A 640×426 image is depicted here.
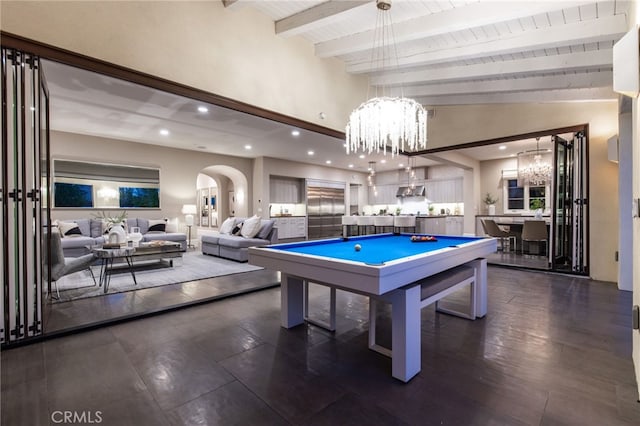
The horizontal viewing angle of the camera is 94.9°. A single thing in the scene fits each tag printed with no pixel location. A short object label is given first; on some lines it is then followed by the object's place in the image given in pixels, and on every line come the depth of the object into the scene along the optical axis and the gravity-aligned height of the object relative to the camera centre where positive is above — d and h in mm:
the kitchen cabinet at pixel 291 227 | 10039 -544
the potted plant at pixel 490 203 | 9359 +234
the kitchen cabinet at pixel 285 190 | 10344 +786
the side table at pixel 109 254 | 4281 -627
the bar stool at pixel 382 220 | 8805 -287
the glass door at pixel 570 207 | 5148 +64
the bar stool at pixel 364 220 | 9156 -283
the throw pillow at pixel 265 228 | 6693 -395
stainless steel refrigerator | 11148 +10
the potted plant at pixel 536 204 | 8570 +182
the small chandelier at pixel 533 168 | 6516 +957
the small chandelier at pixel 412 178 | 10989 +1266
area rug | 4125 -1083
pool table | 1880 -437
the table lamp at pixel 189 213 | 8609 -41
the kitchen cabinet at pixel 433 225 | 9766 -477
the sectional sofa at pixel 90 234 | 5840 -523
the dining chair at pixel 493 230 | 7135 -485
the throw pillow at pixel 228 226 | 7460 -377
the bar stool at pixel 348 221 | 9577 -321
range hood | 11141 +755
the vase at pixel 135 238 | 5254 -471
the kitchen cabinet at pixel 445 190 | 10312 +754
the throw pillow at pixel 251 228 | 6619 -377
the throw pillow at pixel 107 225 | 6717 -314
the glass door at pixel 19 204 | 2418 +70
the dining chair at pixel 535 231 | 6438 -446
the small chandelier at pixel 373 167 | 10125 +1694
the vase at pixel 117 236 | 4988 -416
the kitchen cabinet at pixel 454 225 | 9797 -479
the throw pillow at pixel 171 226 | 7920 -393
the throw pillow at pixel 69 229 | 6239 -367
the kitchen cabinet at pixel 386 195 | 12320 +687
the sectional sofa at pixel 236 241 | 6258 -654
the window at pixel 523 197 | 8656 +412
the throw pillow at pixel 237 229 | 7172 -432
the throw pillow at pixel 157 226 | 7639 -379
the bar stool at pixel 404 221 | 8562 -294
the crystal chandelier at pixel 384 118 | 3576 +1171
